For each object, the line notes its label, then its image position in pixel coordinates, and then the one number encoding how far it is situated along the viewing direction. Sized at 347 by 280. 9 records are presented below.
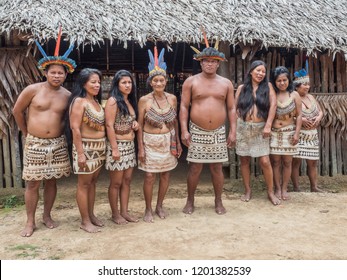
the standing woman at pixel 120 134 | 3.51
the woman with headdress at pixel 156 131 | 3.71
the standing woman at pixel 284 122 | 4.47
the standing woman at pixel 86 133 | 3.33
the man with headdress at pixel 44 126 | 3.40
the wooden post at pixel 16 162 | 5.21
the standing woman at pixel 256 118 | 4.32
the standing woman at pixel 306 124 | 4.91
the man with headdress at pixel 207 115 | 3.94
